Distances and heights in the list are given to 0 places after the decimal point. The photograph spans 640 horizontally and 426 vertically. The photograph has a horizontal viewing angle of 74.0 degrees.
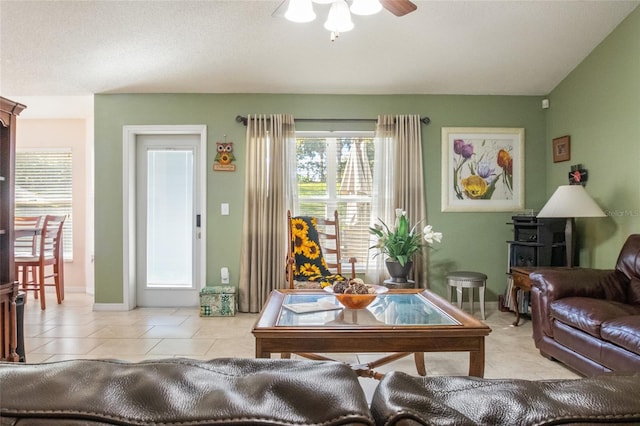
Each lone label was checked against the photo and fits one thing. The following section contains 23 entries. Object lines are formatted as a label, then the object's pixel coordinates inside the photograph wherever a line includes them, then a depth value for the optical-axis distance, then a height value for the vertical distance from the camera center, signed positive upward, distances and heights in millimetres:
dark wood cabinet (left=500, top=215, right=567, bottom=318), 4152 -369
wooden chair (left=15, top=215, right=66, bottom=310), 4898 -541
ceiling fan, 2490 +1215
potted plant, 4297 -341
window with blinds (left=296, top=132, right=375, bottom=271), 4820 +344
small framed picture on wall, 4523 +683
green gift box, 4484 -964
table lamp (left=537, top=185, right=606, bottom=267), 3734 +56
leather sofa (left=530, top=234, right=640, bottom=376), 2443 -663
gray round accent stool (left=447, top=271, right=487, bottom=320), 4207 -698
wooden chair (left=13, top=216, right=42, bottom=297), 5273 -337
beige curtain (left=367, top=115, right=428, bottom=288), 4699 +419
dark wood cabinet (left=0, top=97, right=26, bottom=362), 2727 -108
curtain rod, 4754 +1036
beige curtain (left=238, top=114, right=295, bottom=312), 4637 +25
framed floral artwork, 4812 +484
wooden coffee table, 2100 -612
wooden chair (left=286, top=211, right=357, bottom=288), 3969 -401
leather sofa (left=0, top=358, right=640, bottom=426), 443 -211
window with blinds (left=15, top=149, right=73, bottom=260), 5879 +405
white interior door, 4922 -110
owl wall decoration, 4734 +607
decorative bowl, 2479 -516
